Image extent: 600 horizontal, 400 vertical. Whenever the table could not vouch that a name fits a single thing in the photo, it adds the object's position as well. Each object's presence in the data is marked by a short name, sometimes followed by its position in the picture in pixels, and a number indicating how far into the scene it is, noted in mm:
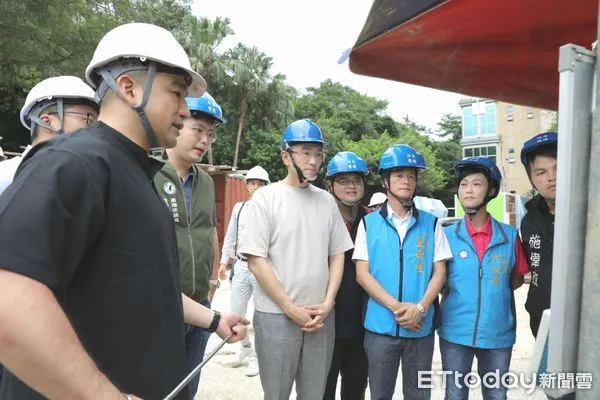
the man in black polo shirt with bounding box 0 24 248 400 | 963
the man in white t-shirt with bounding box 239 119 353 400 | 2799
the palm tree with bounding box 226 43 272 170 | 29047
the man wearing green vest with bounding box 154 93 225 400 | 2760
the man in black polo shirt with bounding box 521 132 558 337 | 2795
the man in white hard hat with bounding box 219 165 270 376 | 4898
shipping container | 11943
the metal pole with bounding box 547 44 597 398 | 1028
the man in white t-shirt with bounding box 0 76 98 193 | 2668
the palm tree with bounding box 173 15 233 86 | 27781
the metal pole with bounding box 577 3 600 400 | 986
